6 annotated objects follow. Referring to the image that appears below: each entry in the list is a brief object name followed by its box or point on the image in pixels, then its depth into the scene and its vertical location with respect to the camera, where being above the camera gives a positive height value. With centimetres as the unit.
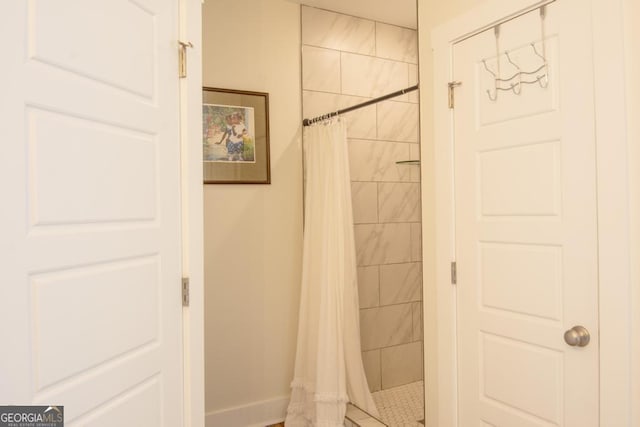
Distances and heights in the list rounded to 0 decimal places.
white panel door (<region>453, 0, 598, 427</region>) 146 -8
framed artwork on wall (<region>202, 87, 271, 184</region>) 278 +46
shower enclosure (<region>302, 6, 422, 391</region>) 319 +30
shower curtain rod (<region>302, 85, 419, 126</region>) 236 +59
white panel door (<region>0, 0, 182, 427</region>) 97 +0
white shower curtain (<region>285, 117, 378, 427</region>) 259 -57
